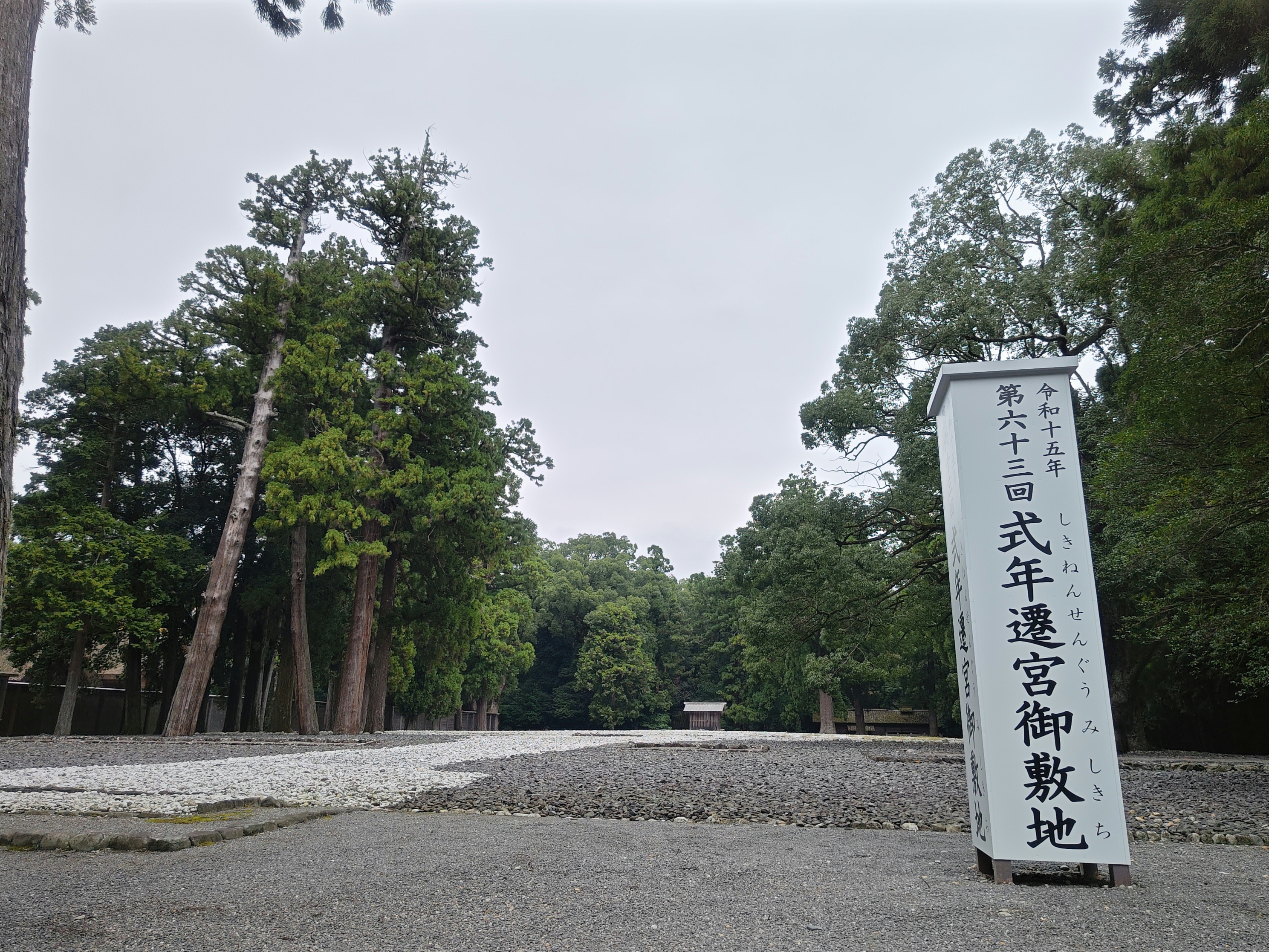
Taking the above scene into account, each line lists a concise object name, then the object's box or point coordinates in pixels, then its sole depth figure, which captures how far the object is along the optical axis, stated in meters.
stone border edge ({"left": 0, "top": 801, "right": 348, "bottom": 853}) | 3.32
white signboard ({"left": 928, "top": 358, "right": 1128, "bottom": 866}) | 3.06
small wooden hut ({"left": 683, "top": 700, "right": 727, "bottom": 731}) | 32.19
